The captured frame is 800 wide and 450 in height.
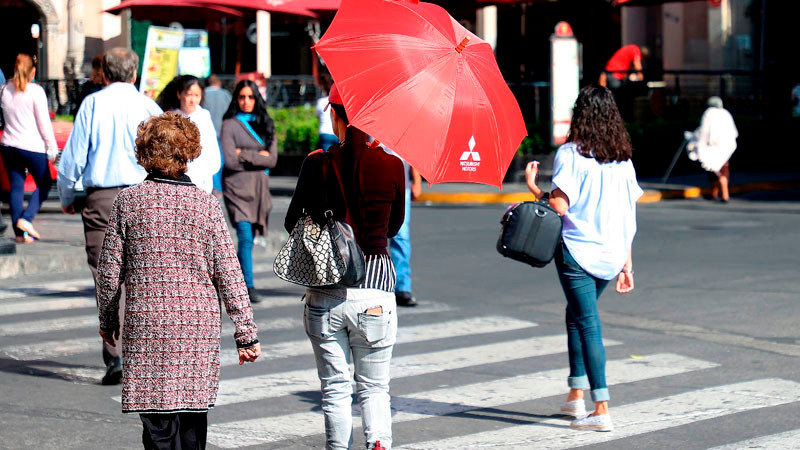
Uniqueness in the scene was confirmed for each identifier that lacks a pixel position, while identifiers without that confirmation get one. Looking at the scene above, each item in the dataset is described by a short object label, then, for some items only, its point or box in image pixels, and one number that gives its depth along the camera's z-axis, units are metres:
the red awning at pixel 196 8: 22.45
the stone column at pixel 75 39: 28.39
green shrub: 22.98
